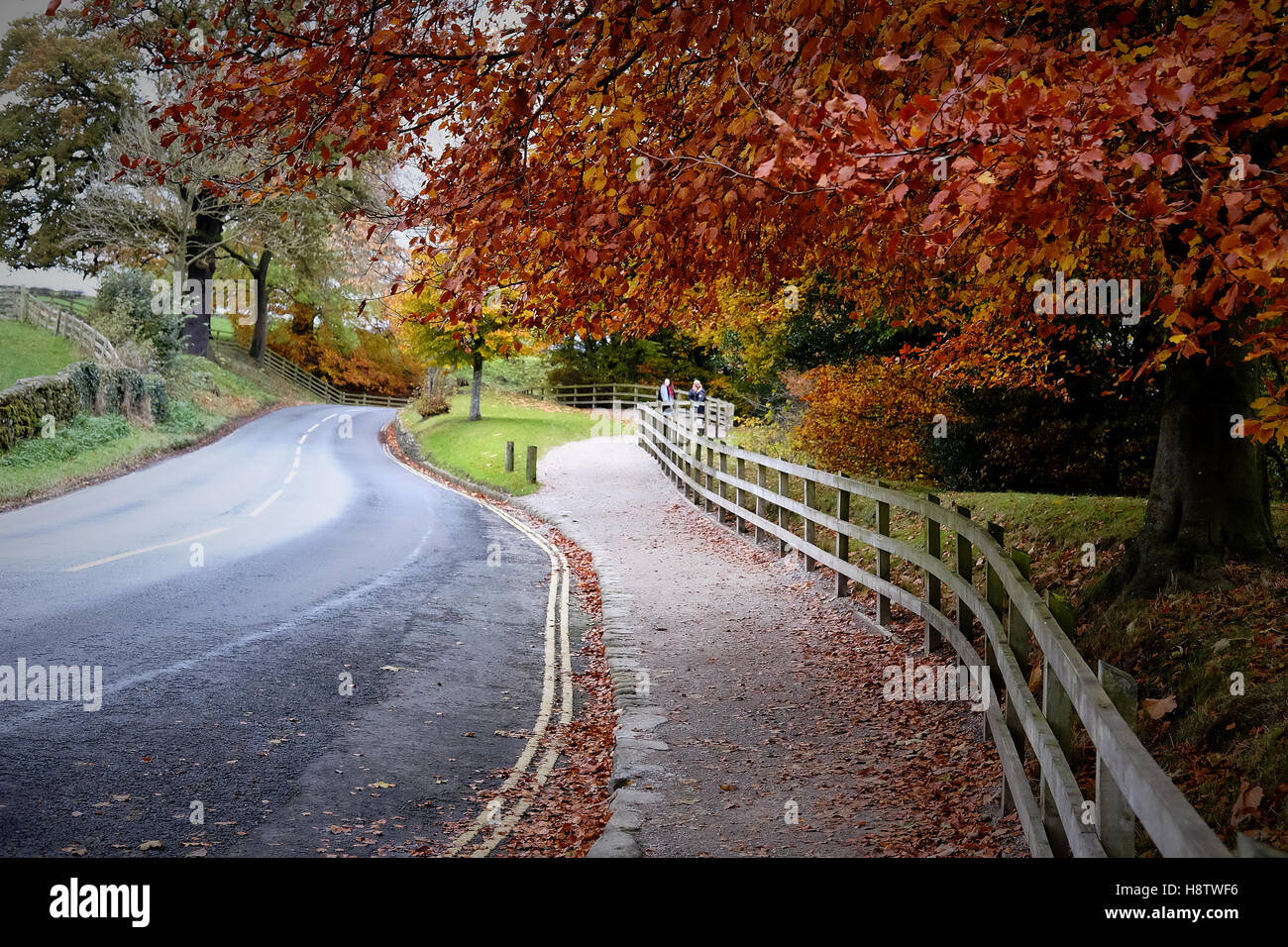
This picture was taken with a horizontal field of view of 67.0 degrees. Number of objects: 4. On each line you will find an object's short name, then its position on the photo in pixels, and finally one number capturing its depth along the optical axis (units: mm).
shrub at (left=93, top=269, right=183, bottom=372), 32875
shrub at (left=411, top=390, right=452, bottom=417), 43438
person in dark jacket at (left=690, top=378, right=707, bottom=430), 35812
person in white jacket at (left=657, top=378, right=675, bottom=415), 37969
